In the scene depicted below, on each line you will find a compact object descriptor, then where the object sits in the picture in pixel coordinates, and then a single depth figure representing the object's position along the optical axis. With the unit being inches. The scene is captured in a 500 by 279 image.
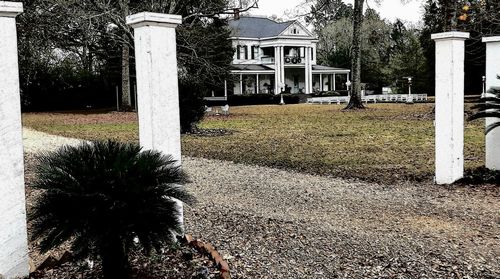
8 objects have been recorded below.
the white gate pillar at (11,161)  128.6
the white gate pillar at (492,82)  289.9
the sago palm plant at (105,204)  111.3
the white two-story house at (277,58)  1927.9
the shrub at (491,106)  289.6
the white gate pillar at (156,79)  153.6
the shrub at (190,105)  573.6
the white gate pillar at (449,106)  281.6
